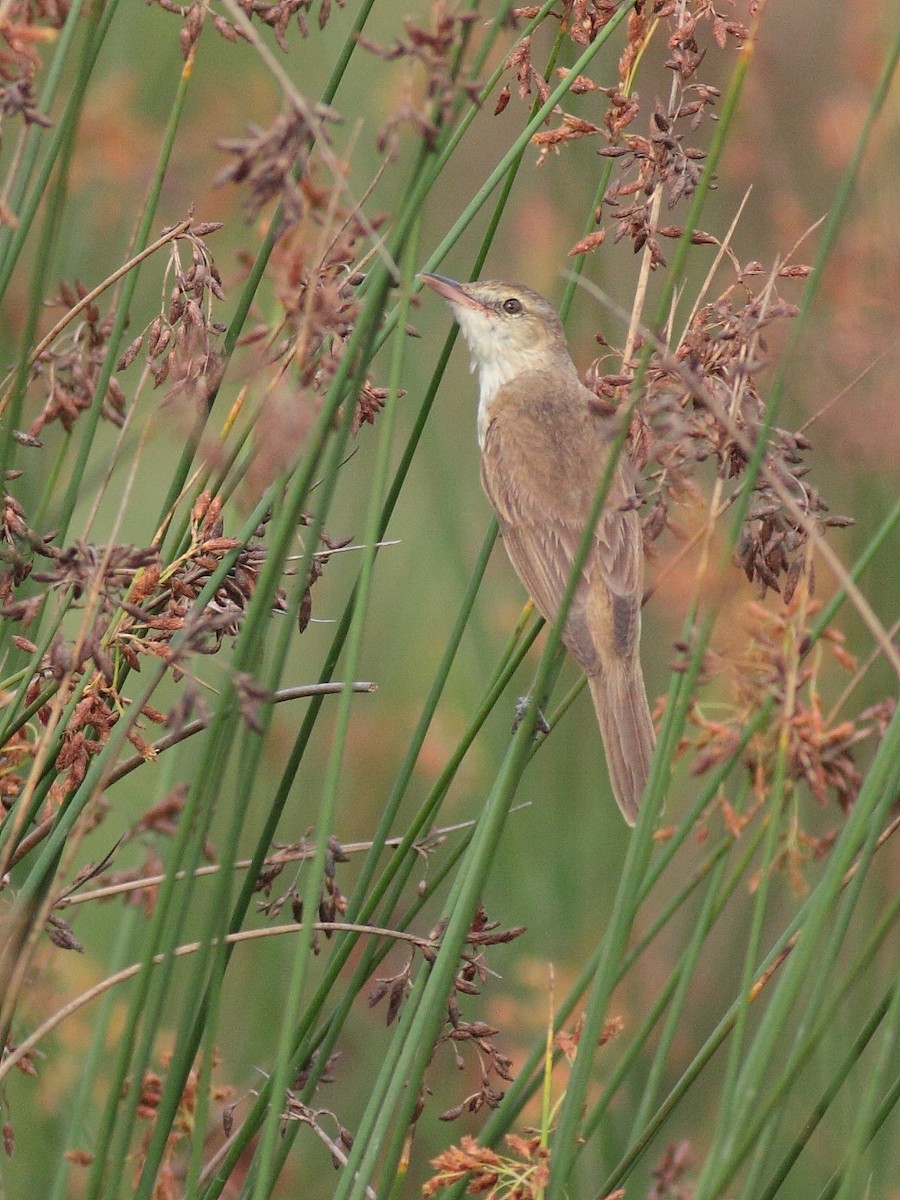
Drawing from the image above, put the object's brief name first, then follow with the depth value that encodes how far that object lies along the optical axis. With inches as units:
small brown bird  257.0
